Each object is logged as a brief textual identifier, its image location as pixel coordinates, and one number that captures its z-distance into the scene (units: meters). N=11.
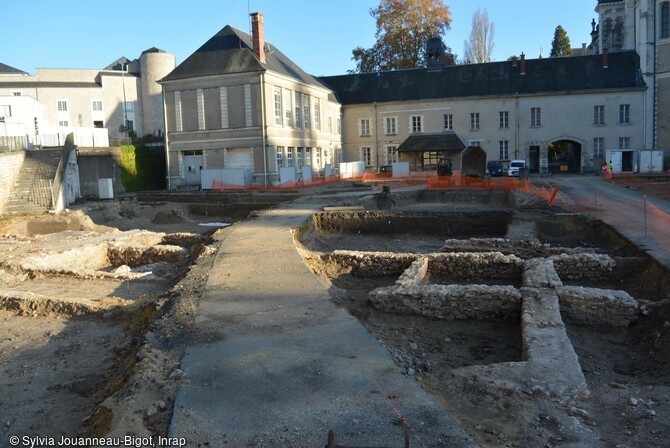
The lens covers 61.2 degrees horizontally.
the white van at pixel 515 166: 40.70
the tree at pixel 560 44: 73.31
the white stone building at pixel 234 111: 34.72
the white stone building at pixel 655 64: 42.69
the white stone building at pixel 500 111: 44.59
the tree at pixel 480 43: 57.88
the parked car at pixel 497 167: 43.12
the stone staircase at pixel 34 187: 25.69
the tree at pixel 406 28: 52.75
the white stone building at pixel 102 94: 55.91
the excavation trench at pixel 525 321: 5.82
